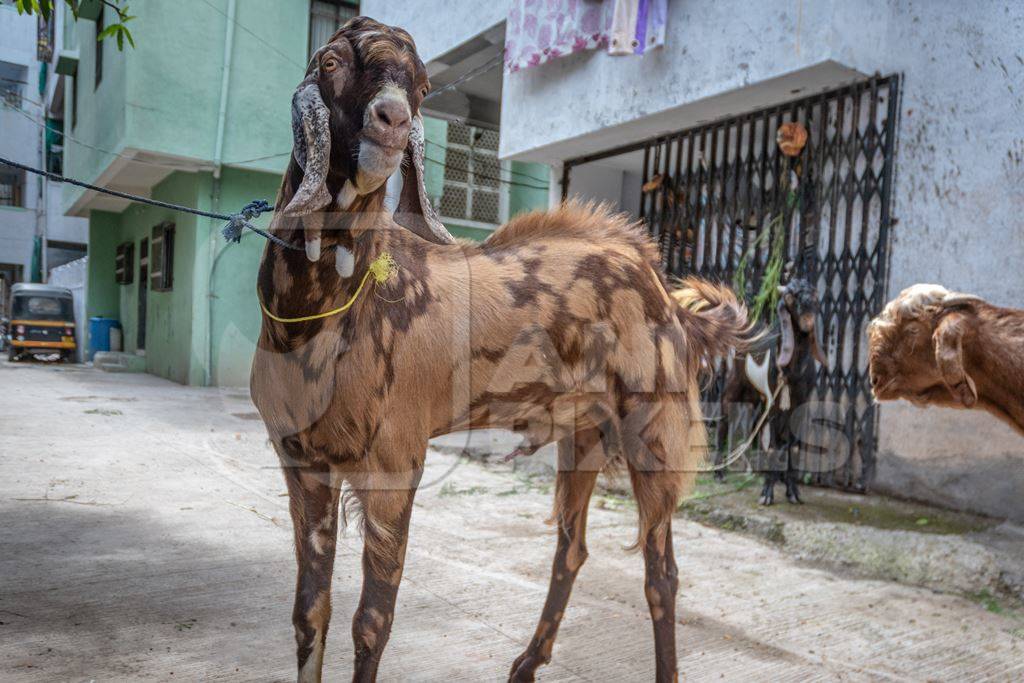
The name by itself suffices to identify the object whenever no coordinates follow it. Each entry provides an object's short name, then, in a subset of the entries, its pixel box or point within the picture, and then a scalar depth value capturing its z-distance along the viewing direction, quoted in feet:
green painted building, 38.27
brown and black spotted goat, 6.09
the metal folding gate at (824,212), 18.21
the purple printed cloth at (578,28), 20.92
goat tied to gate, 17.54
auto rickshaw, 57.00
